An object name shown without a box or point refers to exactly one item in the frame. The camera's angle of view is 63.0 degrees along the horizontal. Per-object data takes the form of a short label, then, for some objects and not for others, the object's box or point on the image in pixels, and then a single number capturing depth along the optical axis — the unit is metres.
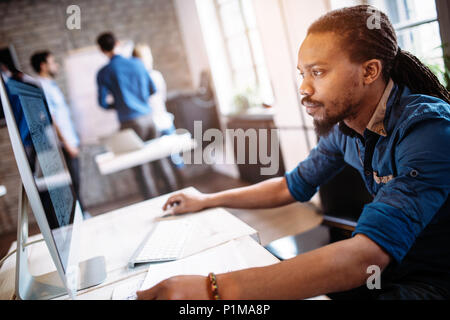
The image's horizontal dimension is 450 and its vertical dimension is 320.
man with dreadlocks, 0.73
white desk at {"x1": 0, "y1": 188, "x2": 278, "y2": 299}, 0.96
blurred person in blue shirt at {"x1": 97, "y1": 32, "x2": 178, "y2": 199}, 3.48
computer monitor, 0.74
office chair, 1.37
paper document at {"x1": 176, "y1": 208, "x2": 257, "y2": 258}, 1.08
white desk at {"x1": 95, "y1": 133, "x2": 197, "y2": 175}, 2.75
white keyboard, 1.03
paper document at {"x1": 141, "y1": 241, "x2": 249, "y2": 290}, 0.91
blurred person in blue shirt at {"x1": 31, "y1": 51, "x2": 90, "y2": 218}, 3.80
